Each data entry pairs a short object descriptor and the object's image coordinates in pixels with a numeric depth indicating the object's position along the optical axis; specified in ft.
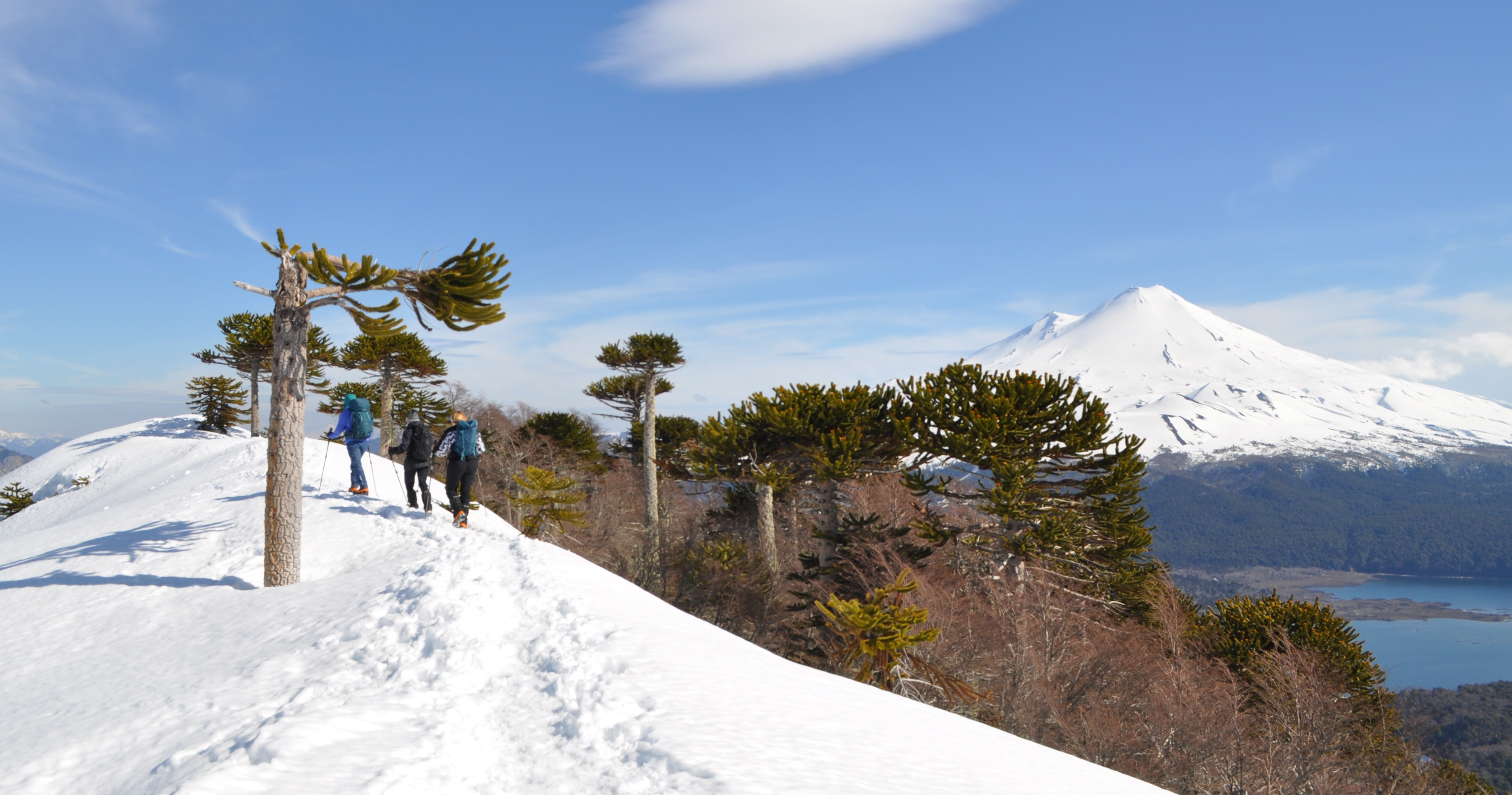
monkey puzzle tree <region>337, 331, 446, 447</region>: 83.15
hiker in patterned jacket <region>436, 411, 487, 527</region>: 34.04
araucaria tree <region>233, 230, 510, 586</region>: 27.53
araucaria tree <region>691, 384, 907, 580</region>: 55.36
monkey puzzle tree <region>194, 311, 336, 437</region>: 78.28
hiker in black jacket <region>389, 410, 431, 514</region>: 35.65
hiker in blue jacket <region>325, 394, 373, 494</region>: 36.65
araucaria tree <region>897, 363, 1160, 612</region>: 52.47
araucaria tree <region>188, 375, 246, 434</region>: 92.22
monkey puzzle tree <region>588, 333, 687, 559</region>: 92.12
